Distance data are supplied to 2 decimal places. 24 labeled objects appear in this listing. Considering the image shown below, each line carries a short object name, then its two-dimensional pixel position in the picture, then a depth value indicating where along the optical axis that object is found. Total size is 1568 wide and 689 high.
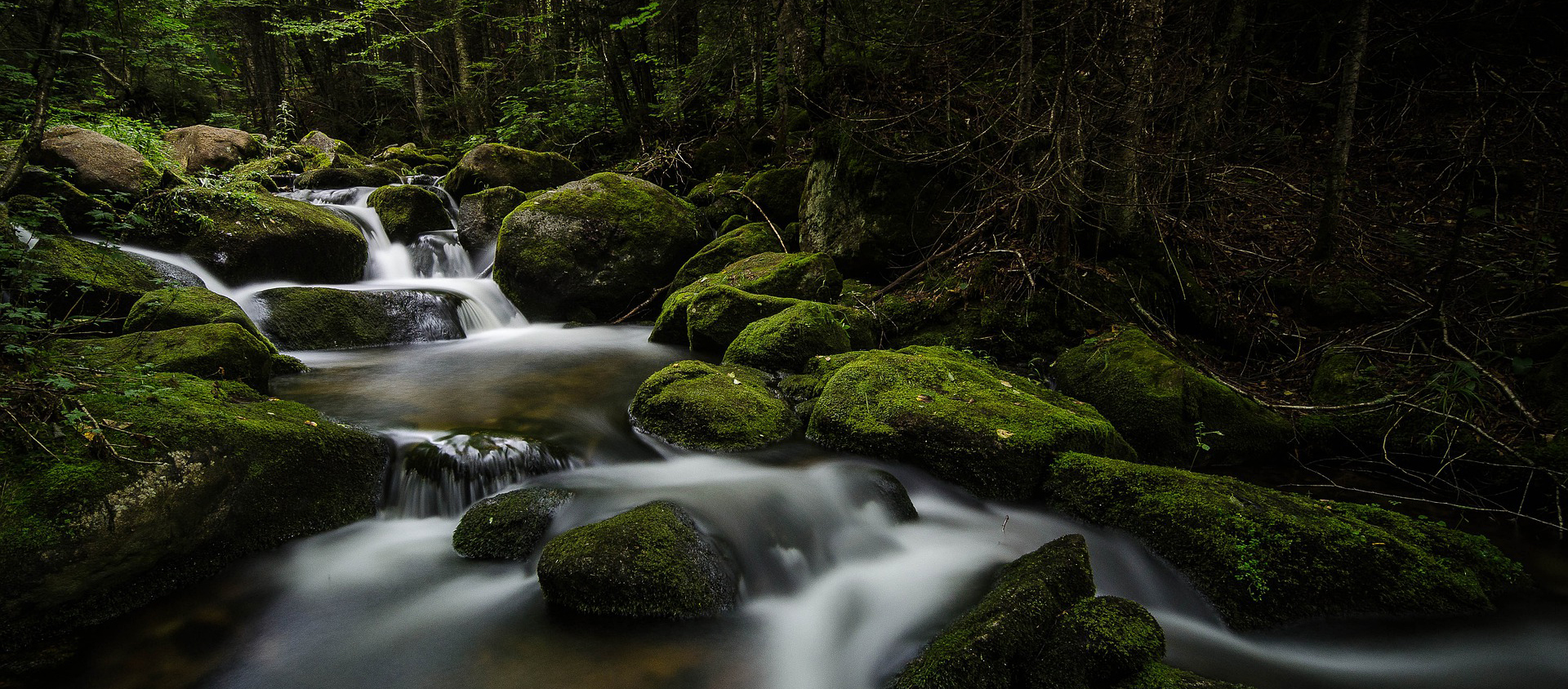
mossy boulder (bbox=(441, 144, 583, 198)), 12.42
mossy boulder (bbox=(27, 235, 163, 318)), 5.54
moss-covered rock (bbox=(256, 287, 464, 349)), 7.23
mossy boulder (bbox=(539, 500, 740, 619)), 3.14
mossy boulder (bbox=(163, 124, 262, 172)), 13.31
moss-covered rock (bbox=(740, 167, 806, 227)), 9.99
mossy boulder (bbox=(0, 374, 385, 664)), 2.77
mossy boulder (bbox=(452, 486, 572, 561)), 3.73
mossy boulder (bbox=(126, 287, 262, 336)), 5.59
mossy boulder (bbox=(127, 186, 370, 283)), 7.62
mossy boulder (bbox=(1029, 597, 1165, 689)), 2.37
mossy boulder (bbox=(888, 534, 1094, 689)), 2.41
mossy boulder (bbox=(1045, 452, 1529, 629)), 3.13
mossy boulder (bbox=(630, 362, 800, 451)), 4.93
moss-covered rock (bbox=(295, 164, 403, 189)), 13.16
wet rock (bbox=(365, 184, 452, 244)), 10.87
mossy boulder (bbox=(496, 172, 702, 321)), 8.98
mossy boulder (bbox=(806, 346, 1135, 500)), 4.25
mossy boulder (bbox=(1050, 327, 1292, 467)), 4.94
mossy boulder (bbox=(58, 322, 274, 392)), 4.57
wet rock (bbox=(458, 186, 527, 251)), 10.77
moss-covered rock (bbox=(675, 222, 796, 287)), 8.95
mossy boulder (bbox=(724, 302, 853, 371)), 6.09
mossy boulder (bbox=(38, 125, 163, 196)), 7.29
